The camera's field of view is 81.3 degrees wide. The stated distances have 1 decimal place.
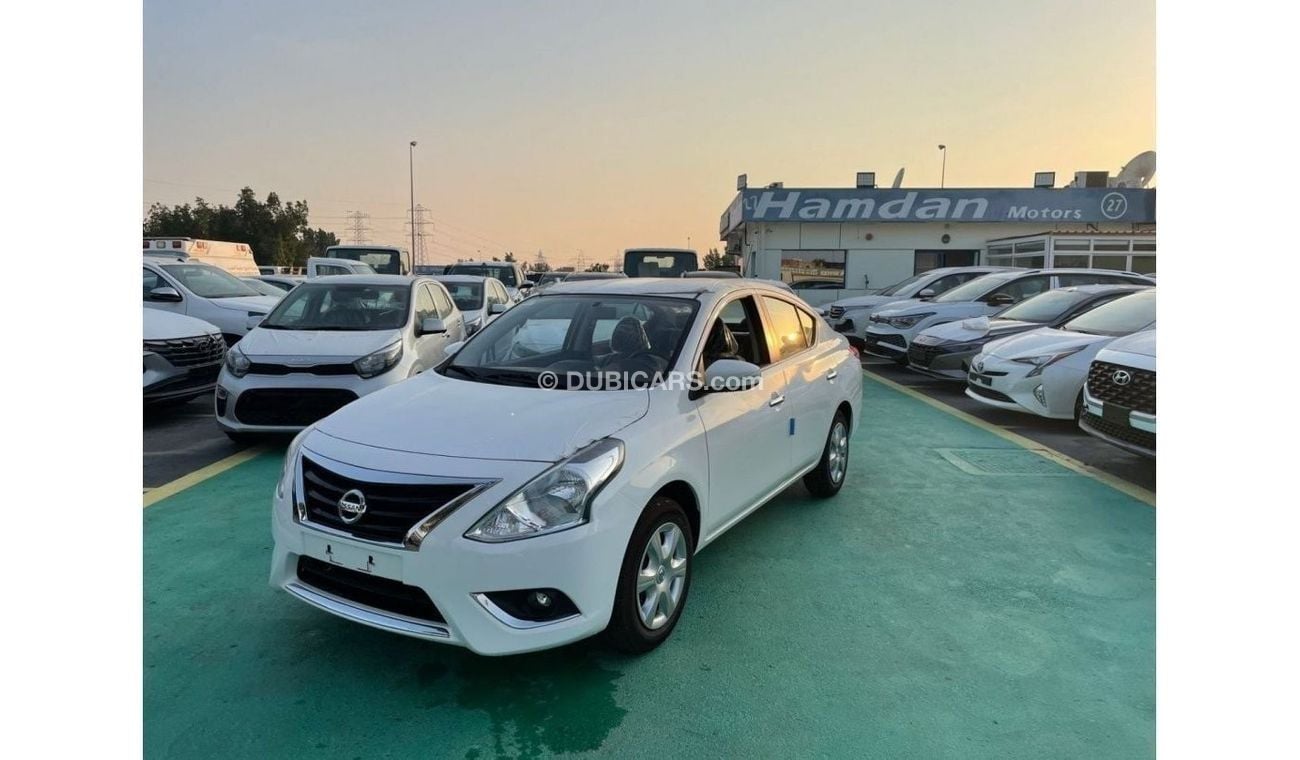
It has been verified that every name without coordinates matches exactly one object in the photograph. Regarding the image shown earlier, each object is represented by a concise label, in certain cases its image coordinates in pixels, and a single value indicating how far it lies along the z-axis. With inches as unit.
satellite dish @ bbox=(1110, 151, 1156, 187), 951.2
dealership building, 879.7
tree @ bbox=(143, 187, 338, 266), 2503.7
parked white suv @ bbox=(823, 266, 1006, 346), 542.0
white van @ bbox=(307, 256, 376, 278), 631.2
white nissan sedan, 104.4
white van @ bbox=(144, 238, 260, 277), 821.2
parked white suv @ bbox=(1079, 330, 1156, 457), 205.0
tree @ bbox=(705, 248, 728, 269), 2131.9
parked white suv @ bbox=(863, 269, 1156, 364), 443.8
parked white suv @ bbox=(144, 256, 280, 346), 380.8
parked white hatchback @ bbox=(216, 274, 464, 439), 238.4
